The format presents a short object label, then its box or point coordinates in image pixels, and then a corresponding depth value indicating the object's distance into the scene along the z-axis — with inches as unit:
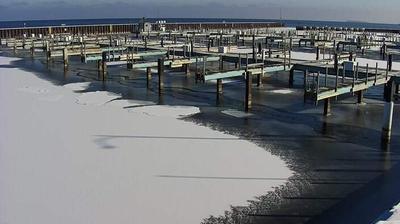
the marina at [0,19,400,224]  480.7
